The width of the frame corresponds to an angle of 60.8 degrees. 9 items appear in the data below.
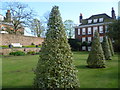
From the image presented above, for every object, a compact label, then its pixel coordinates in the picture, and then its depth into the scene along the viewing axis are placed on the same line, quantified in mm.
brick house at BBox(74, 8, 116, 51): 31338
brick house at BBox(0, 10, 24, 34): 26433
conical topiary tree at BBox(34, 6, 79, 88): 3190
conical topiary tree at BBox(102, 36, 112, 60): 11556
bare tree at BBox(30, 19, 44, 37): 27640
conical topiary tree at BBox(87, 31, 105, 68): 7335
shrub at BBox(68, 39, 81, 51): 30936
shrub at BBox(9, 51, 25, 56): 16170
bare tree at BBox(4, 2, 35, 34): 26058
